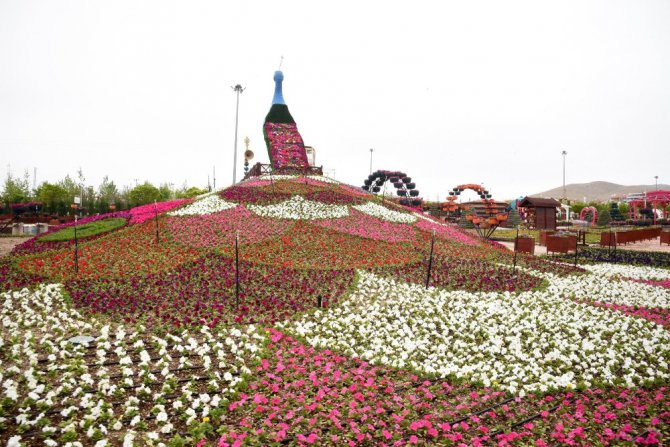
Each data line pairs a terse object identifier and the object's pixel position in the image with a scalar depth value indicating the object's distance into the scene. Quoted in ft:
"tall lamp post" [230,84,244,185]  159.53
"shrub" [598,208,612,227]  197.19
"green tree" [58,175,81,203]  230.03
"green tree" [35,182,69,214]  160.33
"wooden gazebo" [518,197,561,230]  158.20
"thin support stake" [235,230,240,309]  37.88
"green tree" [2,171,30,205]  188.03
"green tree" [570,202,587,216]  273.70
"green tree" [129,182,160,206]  206.92
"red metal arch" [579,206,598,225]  209.67
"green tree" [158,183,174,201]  245.00
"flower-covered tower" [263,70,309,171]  136.15
